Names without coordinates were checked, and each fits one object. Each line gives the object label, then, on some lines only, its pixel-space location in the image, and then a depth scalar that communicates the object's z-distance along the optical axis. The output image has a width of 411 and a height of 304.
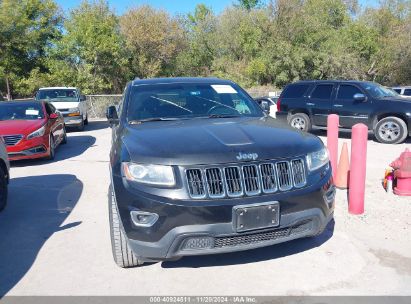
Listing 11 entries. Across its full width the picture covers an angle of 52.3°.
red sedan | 9.09
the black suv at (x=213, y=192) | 3.37
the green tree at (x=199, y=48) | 41.11
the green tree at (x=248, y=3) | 51.59
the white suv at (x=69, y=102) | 16.08
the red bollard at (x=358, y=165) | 5.00
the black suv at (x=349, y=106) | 11.73
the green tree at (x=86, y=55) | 26.42
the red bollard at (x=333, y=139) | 6.64
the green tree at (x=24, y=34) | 29.22
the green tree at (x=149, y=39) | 34.00
